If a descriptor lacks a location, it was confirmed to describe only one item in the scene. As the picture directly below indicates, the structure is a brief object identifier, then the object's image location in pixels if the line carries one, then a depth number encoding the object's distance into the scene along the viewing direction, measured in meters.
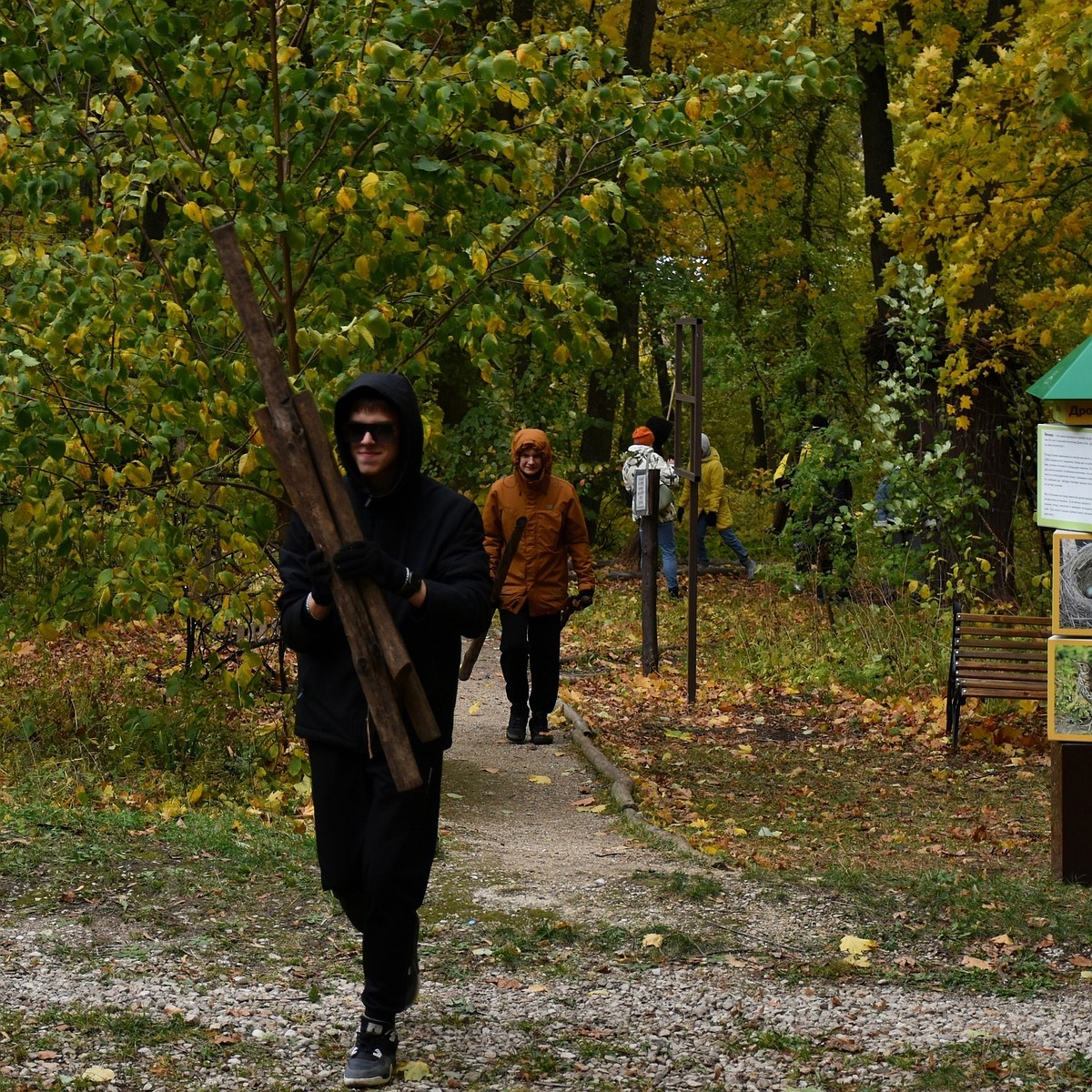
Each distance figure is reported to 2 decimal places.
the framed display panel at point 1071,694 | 13.80
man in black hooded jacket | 8.86
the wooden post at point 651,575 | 26.75
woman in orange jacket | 19.95
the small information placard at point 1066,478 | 13.88
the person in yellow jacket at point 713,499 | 39.94
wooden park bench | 19.64
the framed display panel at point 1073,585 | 13.91
